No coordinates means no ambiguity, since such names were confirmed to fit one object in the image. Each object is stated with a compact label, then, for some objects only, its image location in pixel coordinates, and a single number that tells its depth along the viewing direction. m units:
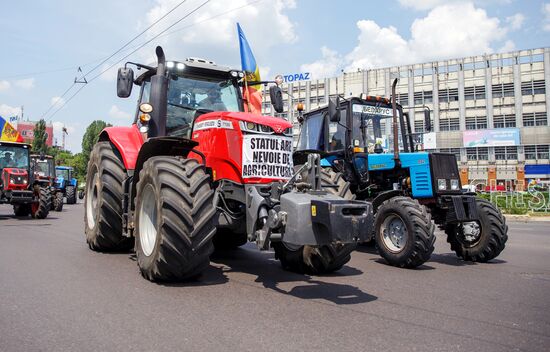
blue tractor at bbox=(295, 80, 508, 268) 6.79
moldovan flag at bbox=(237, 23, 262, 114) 6.90
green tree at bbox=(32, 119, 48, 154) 67.32
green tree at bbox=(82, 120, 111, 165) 67.03
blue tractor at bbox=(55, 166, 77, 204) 29.23
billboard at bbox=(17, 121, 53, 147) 110.79
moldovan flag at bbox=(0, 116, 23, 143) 16.45
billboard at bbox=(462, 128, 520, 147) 56.40
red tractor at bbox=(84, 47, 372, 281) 4.57
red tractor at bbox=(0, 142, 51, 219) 14.47
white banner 5.32
